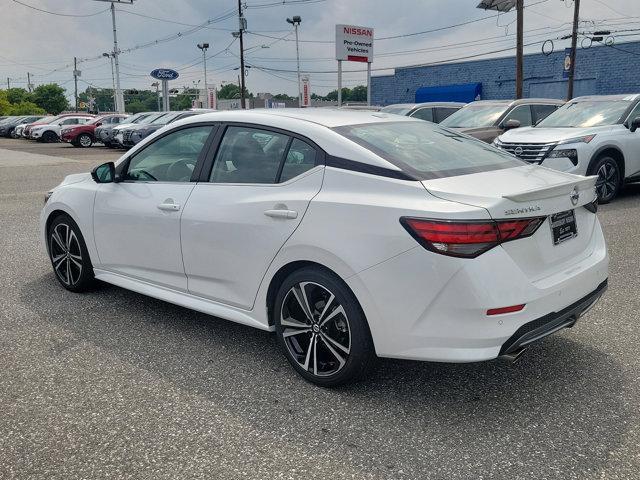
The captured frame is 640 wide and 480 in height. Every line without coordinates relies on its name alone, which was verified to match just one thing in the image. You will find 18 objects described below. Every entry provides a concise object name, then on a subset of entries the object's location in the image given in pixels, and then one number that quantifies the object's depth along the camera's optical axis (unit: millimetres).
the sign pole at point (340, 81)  28797
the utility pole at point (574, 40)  30812
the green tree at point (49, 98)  99062
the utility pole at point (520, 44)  24266
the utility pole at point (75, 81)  98969
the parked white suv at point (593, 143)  9117
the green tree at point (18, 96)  104875
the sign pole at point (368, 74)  31975
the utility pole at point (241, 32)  42453
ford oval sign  39812
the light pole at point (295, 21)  53125
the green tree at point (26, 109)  89188
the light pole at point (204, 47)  64812
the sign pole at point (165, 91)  41000
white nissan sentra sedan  2898
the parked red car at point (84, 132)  30625
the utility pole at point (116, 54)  49716
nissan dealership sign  30903
